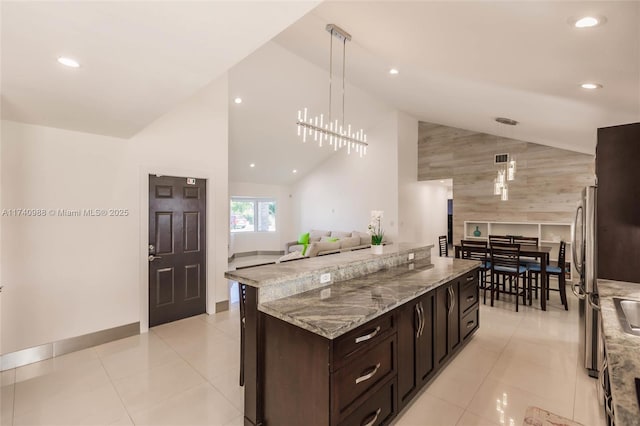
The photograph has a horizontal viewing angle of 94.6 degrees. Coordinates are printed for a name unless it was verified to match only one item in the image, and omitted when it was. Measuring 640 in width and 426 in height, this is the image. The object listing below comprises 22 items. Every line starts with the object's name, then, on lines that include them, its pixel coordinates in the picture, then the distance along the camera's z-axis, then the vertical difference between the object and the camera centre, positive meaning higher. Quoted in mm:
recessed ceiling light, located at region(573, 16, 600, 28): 1656 +1089
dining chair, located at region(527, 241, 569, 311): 4422 -918
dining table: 4344 -814
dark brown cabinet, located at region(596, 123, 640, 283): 2396 +84
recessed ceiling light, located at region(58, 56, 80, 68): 1645 +849
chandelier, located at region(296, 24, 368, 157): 3311 +1070
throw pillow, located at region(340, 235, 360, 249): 6148 -669
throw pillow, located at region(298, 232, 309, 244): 9000 -835
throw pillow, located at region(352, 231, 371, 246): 7282 -682
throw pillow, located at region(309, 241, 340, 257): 5096 -649
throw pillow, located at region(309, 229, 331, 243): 8731 -684
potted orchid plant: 3070 -224
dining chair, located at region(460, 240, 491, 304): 4812 -702
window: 9508 -111
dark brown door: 3854 -503
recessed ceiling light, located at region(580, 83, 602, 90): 2520 +1097
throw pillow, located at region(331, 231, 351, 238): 8203 -629
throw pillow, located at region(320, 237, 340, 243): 8144 -765
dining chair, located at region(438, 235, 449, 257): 7004 -795
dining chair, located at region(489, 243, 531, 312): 4410 -785
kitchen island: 1573 -796
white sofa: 5272 -682
